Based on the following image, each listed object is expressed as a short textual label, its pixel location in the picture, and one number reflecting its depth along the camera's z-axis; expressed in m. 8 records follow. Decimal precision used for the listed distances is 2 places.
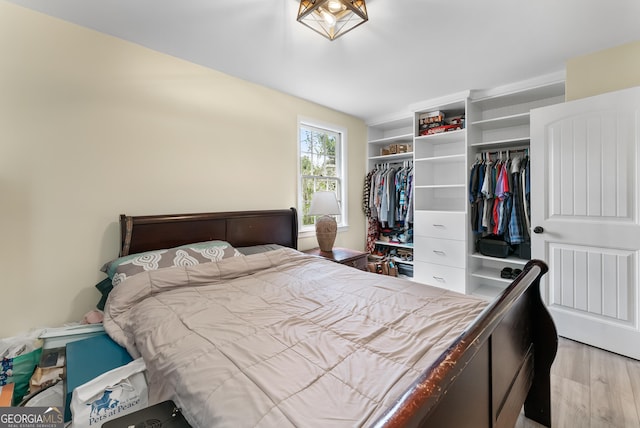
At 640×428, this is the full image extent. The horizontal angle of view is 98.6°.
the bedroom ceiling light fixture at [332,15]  1.50
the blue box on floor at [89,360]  1.09
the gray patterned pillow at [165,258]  1.66
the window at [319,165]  3.25
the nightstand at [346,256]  2.73
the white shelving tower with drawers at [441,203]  3.08
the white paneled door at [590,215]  1.96
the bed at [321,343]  0.70
